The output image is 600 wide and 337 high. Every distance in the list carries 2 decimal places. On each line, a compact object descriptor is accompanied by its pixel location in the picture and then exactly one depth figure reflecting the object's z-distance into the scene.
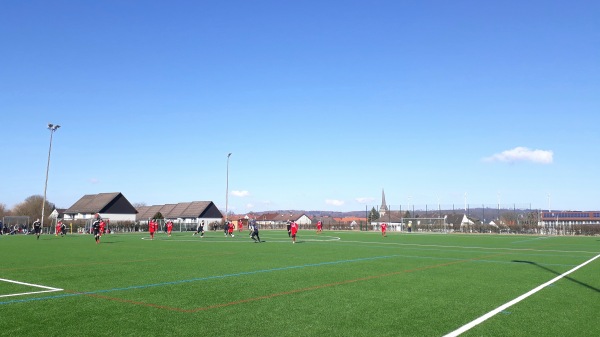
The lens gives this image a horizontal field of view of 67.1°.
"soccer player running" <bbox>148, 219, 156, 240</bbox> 39.44
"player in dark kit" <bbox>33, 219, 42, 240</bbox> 41.28
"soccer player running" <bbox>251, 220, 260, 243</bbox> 33.35
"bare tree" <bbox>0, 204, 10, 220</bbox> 100.81
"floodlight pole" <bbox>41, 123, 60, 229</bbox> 54.66
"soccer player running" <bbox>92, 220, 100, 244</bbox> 32.72
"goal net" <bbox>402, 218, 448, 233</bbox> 68.31
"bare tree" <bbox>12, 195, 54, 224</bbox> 95.99
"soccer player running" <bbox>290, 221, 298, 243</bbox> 32.01
